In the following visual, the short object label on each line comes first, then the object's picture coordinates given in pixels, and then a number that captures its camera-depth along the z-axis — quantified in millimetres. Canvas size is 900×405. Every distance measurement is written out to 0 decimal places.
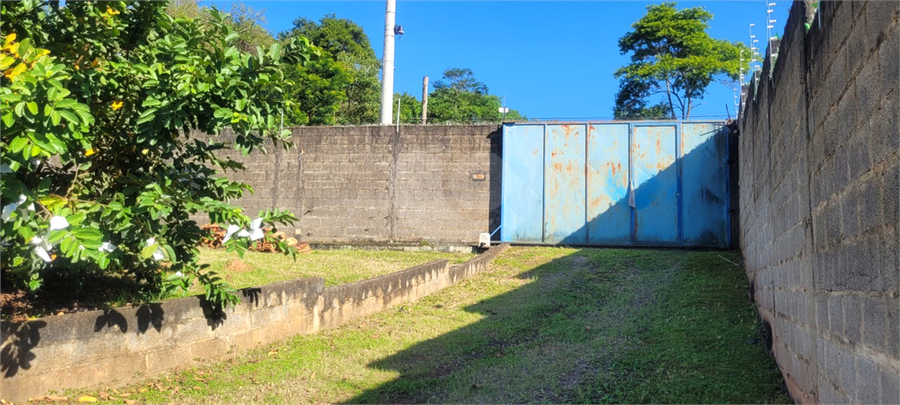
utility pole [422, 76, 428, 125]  28405
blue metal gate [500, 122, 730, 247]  14453
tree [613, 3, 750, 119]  32688
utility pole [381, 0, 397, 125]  21734
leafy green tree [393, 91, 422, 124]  40166
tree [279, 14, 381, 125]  30281
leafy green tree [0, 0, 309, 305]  4176
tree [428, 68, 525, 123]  43844
